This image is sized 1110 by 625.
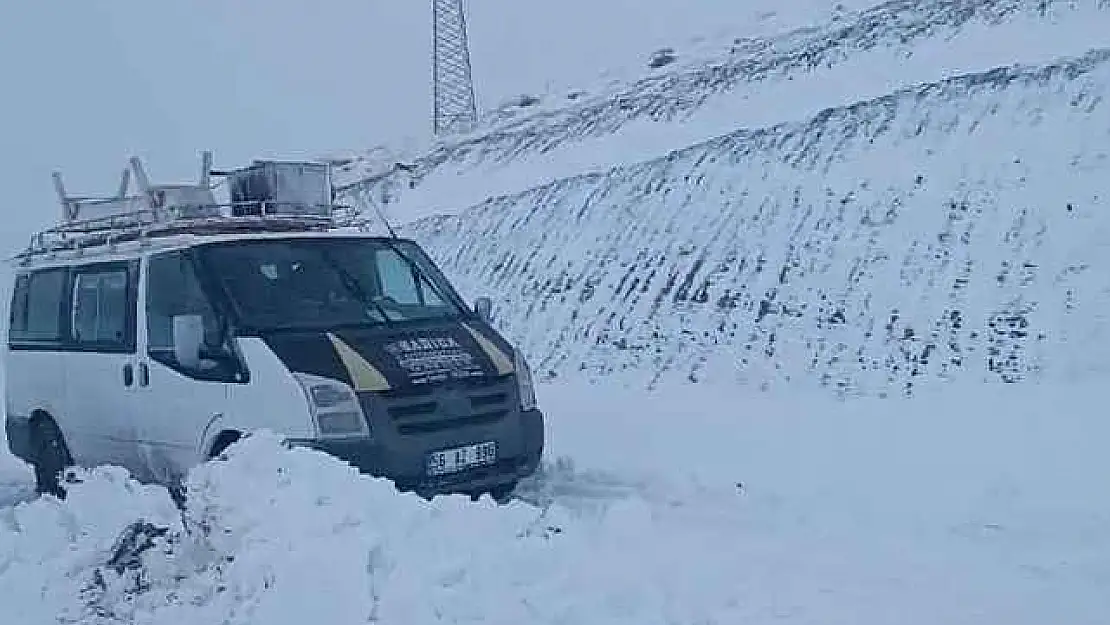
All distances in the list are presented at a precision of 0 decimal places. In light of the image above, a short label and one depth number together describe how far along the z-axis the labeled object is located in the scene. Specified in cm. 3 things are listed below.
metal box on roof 893
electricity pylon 3638
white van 729
